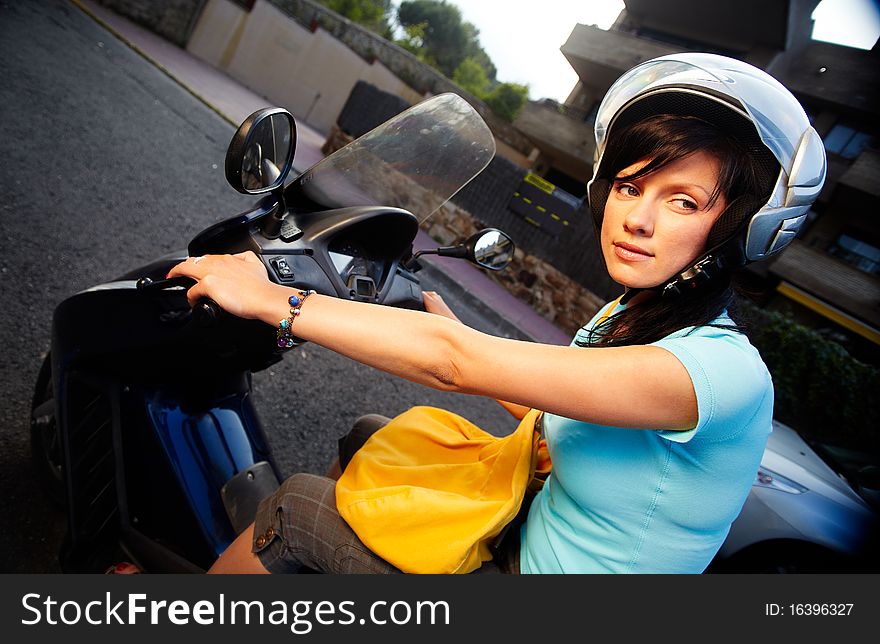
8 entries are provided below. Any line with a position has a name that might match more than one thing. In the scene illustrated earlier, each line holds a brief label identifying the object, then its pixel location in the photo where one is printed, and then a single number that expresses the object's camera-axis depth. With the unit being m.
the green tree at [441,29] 47.00
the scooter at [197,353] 1.40
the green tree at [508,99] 24.34
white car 3.06
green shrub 7.69
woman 0.93
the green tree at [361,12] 23.16
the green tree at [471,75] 39.38
